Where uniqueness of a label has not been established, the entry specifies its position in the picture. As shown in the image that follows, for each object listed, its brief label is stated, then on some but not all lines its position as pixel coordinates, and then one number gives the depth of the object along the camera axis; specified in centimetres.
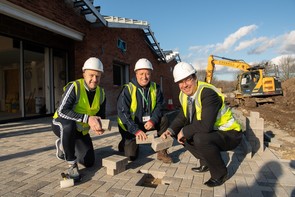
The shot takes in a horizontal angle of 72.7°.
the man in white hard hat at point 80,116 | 270
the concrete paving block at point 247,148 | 355
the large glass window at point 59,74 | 845
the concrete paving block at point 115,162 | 287
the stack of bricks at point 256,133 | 382
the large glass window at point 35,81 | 786
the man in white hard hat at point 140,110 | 340
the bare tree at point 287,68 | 3947
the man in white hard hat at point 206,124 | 256
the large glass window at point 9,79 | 748
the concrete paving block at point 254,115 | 404
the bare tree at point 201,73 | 4838
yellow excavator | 1466
